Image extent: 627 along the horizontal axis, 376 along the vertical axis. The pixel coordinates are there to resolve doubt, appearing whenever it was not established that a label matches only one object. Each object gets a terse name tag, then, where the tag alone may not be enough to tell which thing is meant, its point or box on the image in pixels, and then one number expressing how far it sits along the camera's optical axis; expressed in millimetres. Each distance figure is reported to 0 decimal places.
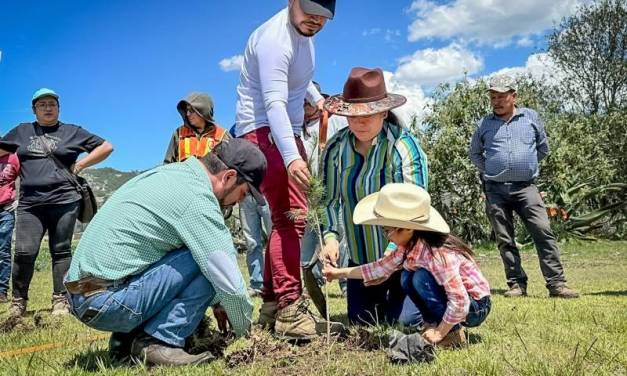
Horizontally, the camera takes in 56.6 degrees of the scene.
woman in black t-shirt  5762
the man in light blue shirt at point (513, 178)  6508
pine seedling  3480
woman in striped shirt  3689
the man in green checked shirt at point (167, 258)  2889
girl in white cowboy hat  3201
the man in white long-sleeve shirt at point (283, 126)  3557
